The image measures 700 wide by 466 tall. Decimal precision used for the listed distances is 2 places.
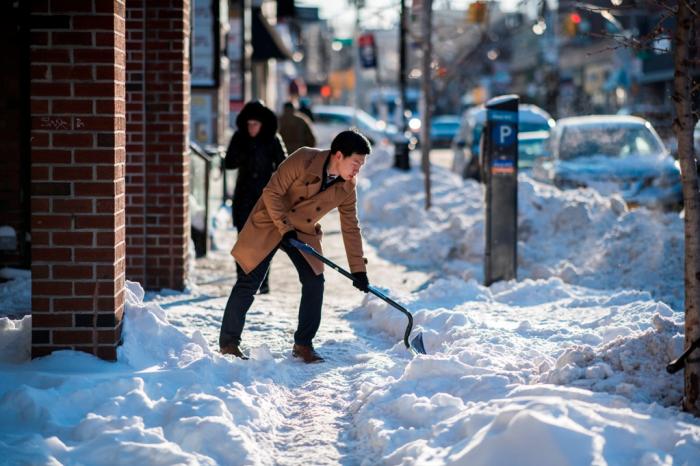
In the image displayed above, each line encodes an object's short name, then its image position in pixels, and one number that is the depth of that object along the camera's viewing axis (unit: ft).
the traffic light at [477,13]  88.93
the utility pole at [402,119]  82.77
